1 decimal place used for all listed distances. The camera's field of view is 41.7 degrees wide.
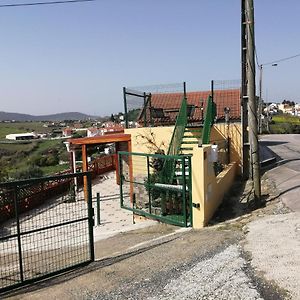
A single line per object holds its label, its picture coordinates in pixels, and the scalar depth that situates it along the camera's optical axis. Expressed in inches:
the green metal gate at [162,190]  362.0
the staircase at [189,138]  506.9
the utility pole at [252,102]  391.9
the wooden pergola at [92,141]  662.6
